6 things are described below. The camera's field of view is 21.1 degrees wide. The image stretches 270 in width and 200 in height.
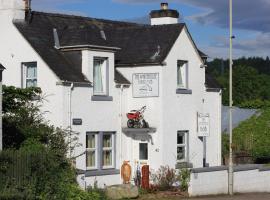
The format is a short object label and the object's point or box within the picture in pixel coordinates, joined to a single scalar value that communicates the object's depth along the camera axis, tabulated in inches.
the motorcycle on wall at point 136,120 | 1195.5
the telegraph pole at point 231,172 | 1262.3
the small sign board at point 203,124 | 1273.4
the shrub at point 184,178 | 1192.2
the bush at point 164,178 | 1186.0
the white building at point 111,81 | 1126.4
